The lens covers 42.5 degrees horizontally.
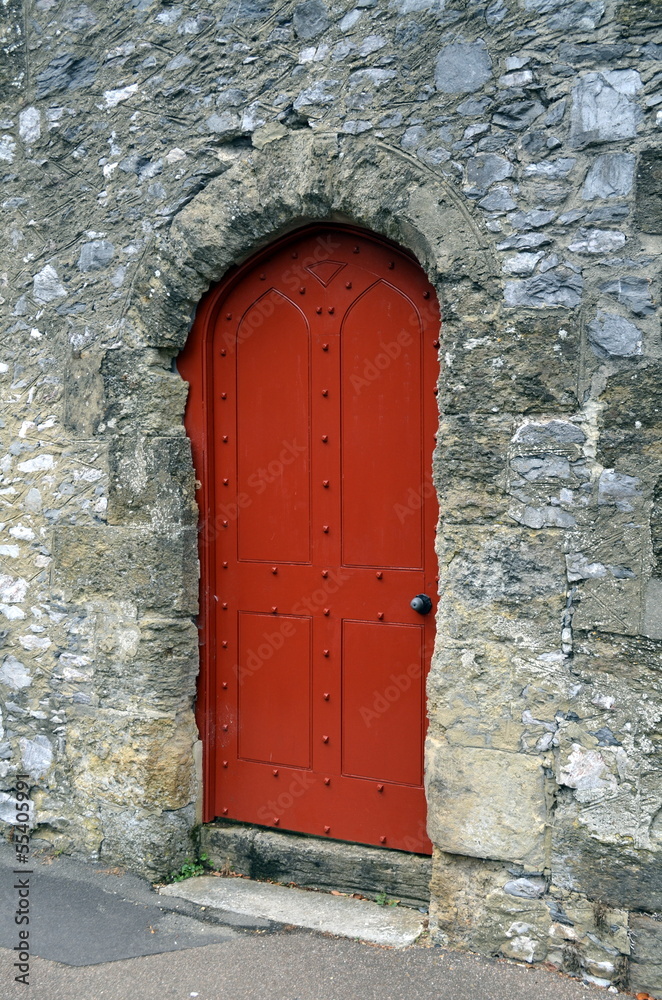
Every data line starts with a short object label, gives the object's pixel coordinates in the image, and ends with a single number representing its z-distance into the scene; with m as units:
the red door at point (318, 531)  3.37
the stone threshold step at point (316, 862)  3.34
